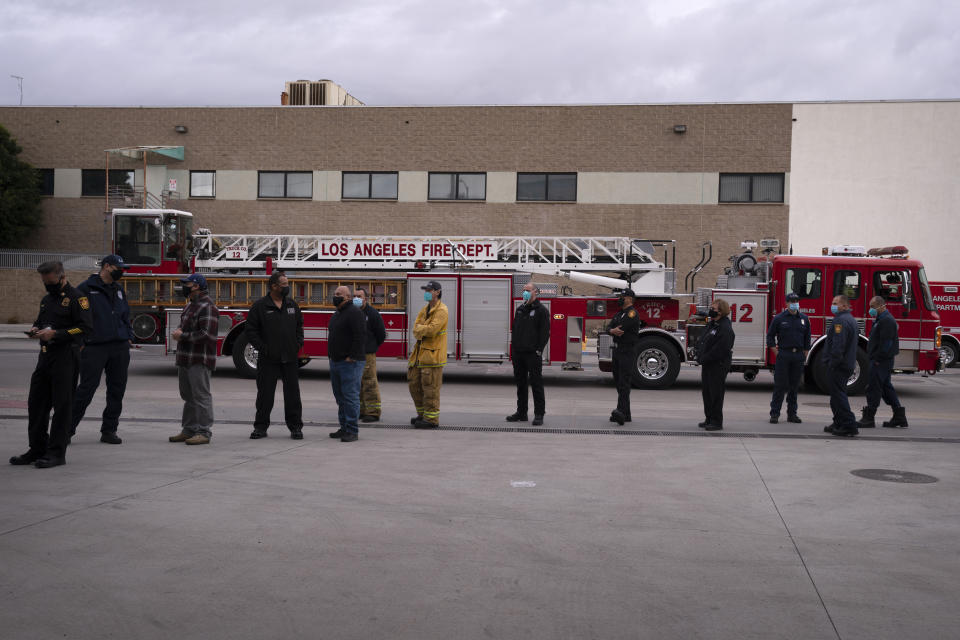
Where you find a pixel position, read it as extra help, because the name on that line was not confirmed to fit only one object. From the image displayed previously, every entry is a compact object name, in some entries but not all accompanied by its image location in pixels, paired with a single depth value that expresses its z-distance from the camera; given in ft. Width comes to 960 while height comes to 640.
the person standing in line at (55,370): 24.64
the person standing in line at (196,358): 29.86
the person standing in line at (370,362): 35.44
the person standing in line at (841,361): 34.81
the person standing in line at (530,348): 36.70
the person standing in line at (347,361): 31.53
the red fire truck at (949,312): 71.77
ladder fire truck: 55.88
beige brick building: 101.14
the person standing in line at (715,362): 35.94
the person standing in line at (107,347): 28.99
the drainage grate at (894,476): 25.71
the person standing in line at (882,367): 37.45
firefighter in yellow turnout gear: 34.83
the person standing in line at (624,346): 37.27
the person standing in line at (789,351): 38.60
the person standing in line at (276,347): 31.14
